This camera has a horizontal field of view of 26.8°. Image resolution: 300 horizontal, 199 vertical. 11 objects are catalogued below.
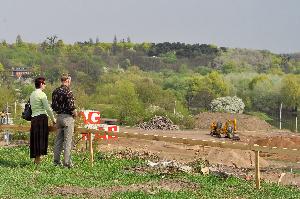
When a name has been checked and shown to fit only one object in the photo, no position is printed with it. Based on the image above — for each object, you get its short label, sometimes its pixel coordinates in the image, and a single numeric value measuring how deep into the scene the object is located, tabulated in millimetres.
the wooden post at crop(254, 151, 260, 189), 10306
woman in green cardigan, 11639
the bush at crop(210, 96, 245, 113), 65688
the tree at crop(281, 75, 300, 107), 77250
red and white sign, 15351
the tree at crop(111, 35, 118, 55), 162800
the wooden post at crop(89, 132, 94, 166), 12508
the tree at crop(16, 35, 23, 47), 164825
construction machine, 37000
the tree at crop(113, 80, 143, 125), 48262
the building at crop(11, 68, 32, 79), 99062
